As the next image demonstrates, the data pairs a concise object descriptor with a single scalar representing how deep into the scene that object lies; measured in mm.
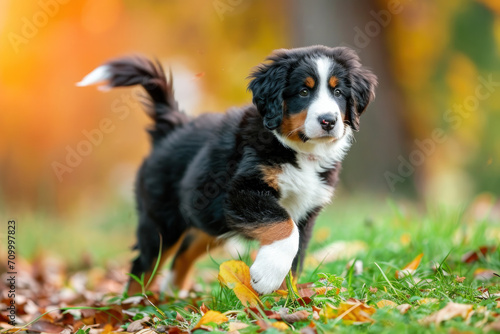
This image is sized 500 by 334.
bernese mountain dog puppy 3338
